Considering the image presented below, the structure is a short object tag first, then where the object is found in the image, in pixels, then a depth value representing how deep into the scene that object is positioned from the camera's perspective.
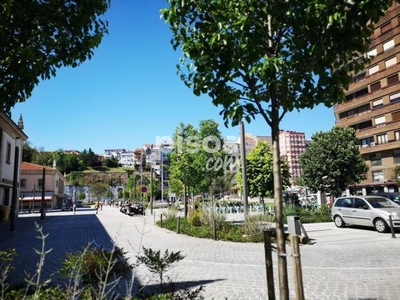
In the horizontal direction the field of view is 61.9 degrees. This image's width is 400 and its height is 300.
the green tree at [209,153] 25.84
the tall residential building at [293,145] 155.50
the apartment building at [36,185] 58.09
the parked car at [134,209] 39.62
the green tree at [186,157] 25.31
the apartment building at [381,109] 44.56
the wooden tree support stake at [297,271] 3.47
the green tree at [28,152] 96.74
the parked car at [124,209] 42.50
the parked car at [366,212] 14.65
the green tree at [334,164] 27.19
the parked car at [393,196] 21.58
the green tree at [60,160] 158.62
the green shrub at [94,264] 4.54
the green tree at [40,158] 106.86
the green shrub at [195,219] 18.09
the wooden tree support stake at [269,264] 3.85
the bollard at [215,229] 13.96
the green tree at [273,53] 3.60
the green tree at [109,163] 194.90
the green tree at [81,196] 126.44
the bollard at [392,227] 12.93
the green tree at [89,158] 182.12
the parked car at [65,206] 62.92
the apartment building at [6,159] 27.25
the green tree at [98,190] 114.15
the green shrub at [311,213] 21.25
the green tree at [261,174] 23.88
